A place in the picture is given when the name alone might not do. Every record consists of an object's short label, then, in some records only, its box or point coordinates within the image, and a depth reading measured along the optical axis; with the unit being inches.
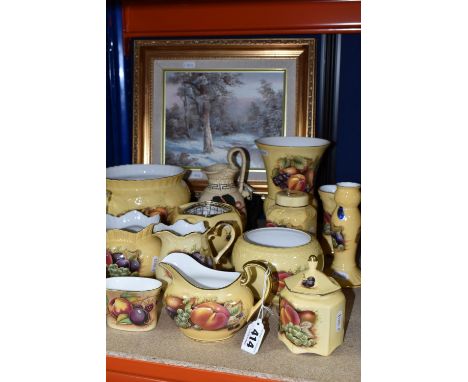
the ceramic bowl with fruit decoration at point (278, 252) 41.5
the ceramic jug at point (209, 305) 37.8
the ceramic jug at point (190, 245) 43.0
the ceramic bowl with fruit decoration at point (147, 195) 48.7
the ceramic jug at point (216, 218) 46.4
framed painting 55.7
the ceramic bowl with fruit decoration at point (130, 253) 44.0
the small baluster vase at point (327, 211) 49.7
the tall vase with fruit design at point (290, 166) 50.7
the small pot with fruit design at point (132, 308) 39.7
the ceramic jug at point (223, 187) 51.3
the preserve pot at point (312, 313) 36.9
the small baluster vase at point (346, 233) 45.9
